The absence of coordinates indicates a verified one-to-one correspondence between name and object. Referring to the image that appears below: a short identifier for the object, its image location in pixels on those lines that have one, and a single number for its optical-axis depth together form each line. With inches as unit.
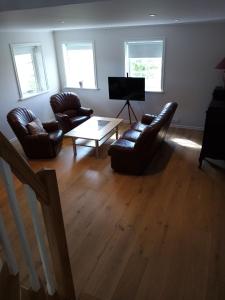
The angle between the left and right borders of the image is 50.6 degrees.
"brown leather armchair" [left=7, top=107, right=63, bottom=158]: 180.7
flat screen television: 223.8
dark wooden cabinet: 148.2
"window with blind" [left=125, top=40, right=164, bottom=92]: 226.2
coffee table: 185.5
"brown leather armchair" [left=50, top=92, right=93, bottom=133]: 222.7
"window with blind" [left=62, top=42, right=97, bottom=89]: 254.5
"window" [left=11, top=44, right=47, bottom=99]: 223.6
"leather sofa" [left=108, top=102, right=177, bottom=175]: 148.7
